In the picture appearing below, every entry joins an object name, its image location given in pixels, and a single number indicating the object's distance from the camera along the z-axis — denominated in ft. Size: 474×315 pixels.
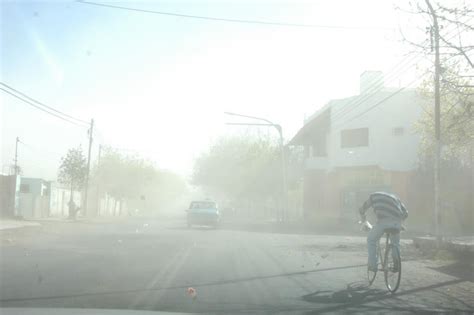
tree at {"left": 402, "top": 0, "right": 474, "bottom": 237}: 37.37
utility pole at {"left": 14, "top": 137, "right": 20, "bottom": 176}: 163.59
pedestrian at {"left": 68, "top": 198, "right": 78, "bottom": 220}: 112.06
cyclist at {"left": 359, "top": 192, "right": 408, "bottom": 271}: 30.45
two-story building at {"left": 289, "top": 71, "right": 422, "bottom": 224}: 114.62
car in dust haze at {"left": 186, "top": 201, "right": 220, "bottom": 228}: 97.81
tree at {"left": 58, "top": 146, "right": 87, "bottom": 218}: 123.54
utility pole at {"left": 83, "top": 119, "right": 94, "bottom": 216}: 126.21
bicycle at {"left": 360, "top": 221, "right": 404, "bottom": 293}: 28.86
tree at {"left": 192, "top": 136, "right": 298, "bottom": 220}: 159.53
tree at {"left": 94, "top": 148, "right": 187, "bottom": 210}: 189.47
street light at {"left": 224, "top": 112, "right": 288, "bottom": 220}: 112.60
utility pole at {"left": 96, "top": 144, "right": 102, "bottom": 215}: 172.96
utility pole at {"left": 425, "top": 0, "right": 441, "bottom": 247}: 50.62
